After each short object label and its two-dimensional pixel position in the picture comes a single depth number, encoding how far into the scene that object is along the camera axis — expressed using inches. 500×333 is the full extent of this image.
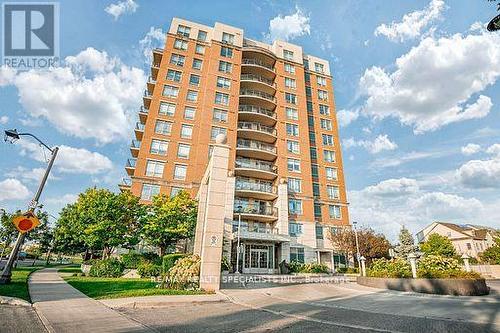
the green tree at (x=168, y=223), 930.8
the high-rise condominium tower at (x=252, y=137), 1268.5
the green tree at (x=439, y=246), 1754.4
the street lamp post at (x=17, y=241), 451.5
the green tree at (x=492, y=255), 1434.5
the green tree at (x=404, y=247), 826.8
